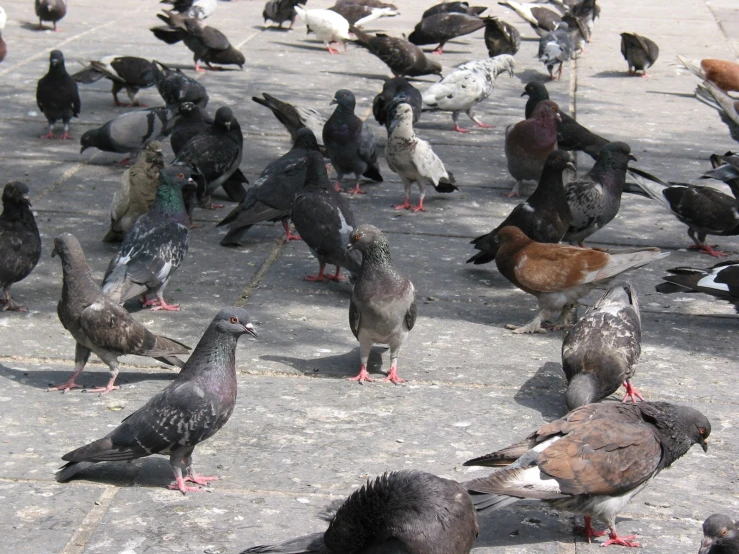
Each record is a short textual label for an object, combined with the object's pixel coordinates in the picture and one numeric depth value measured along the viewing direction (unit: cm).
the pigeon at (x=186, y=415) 468
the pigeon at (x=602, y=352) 550
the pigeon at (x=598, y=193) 824
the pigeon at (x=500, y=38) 1464
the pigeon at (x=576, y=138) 1009
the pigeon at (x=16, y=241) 678
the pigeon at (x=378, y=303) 602
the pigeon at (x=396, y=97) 1115
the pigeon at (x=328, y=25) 1531
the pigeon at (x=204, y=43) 1361
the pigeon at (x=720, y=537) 387
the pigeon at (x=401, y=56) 1335
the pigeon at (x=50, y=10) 1545
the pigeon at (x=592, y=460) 432
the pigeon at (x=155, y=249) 685
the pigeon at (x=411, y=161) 911
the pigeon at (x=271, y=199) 820
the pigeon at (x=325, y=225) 731
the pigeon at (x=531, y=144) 934
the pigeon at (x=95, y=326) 571
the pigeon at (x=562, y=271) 674
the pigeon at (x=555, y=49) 1361
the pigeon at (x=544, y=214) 769
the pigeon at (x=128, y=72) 1183
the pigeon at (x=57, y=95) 1065
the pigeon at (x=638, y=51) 1427
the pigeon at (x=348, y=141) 952
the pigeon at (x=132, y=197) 803
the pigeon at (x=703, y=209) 816
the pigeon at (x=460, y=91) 1160
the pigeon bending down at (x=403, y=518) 354
